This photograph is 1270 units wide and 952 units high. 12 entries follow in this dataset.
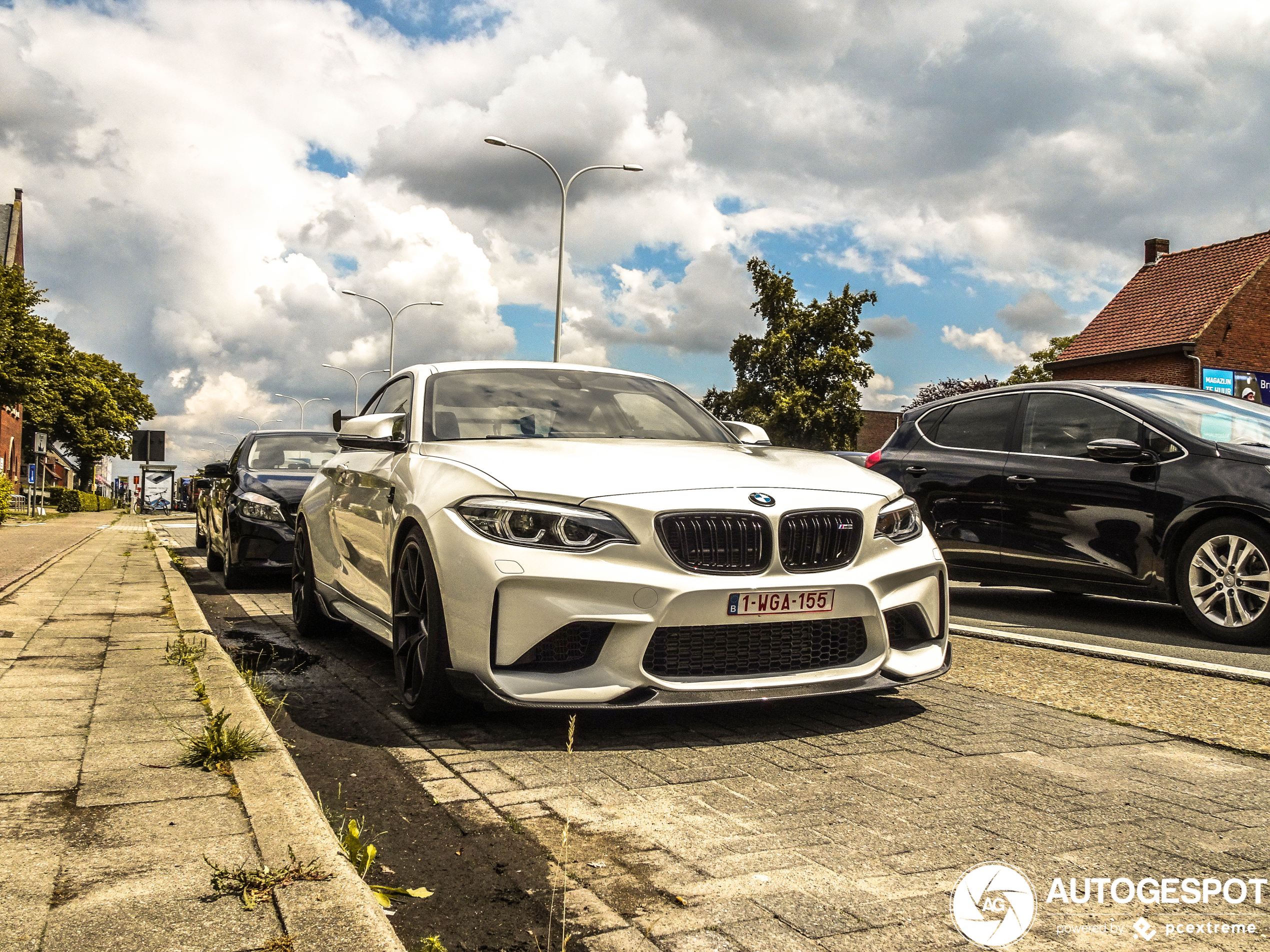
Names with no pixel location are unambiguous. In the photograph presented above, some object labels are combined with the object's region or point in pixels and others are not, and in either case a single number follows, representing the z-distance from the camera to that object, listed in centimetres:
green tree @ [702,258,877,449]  4869
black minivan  646
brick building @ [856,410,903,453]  7506
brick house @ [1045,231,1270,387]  3278
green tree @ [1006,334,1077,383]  5722
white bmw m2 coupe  380
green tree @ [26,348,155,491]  7906
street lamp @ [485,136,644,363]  2430
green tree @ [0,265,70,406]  2800
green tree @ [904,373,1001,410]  5538
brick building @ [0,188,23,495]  6120
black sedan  1005
